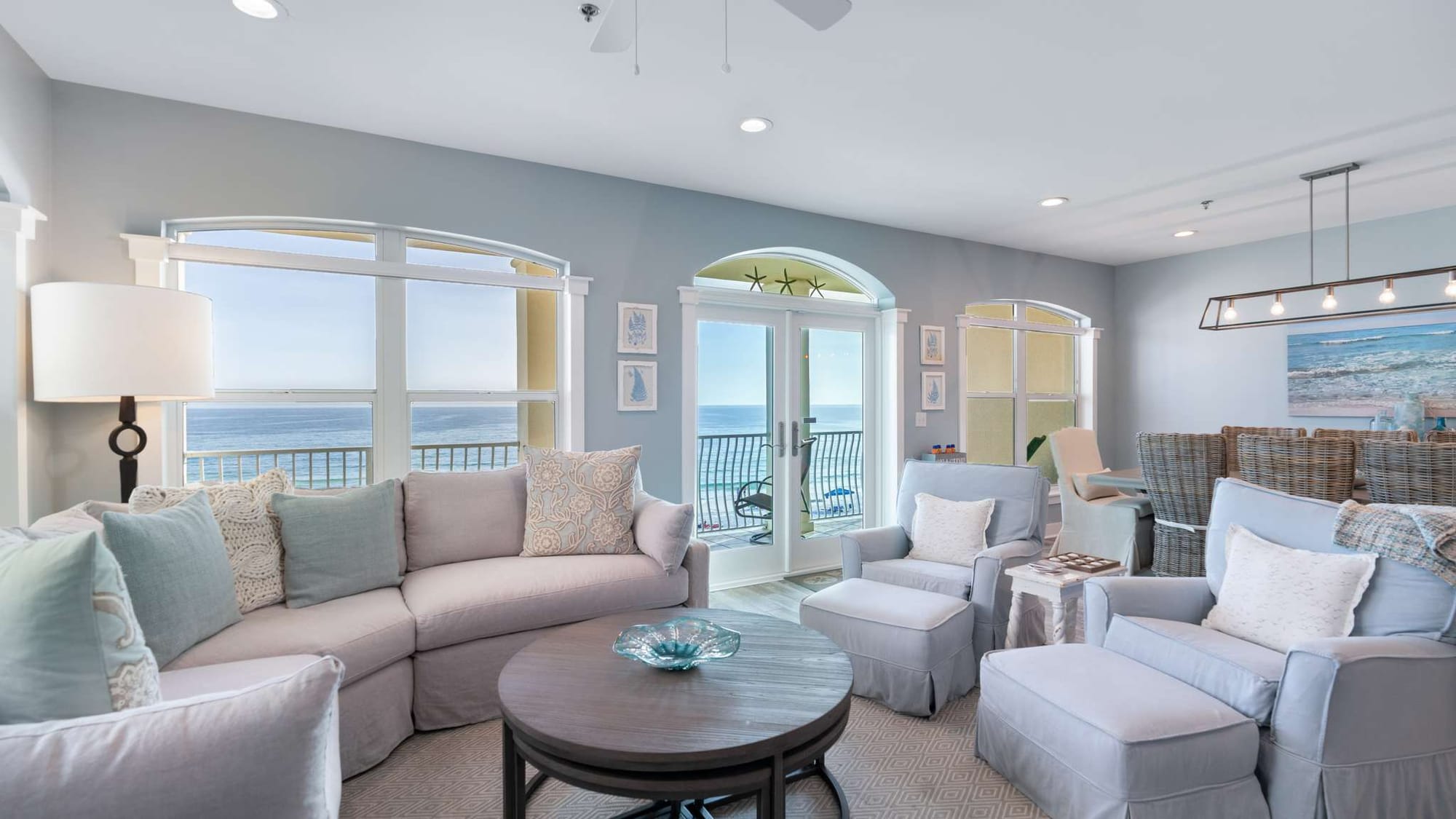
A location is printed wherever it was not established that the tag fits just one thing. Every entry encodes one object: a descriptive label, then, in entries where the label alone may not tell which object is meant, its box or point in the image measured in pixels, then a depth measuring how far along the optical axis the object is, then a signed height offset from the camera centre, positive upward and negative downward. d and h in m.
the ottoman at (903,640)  2.56 -0.95
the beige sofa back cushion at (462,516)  2.91 -0.51
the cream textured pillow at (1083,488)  4.71 -0.61
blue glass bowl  1.84 -0.71
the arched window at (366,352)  3.15 +0.28
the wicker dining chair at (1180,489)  3.78 -0.51
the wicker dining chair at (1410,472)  2.89 -0.32
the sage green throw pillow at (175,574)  1.81 -0.50
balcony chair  4.66 -0.70
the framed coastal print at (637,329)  4.02 +0.46
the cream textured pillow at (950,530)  3.17 -0.63
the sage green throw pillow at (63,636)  1.05 -0.38
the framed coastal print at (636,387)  4.03 +0.10
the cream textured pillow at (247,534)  2.29 -0.47
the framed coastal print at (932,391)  5.31 +0.09
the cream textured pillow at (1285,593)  1.95 -0.59
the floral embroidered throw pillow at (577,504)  3.03 -0.47
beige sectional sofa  2.16 -0.76
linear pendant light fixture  3.81 +0.72
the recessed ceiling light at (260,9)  2.24 +1.36
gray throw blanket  1.81 -0.38
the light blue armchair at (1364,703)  1.70 -0.81
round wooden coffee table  1.44 -0.75
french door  4.54 -0.25
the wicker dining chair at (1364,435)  3.61 -0.19
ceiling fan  1.66 +1.05
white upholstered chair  4.37 -0.76
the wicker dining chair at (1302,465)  3.23 -0.32
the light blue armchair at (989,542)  2.85 -0.67
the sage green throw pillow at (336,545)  2.41 -0.54
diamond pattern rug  2.04 -1.25
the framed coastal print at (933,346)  5.28 +0.46
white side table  2.58 -0.75
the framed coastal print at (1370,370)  4.64 +0.24
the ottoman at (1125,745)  1.70 -0.92
